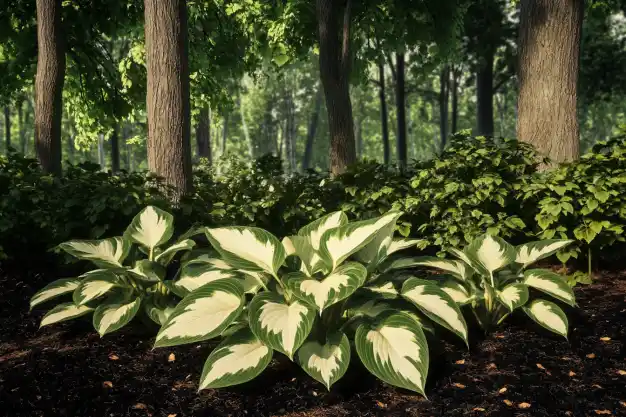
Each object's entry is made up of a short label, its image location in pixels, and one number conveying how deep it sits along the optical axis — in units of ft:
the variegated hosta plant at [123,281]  10.86
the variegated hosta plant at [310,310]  8.80
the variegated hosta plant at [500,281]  10.58
